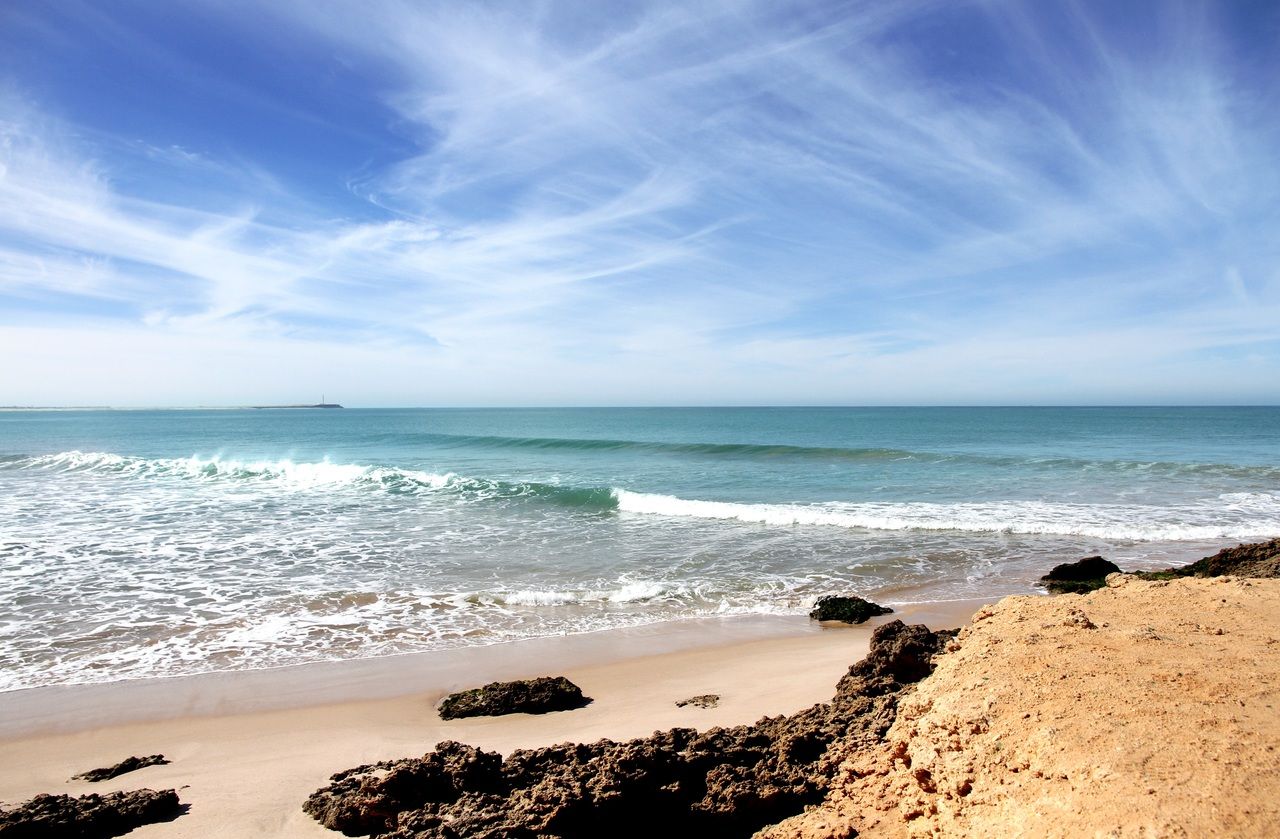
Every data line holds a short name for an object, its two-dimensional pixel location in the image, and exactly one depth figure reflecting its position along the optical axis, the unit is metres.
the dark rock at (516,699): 5.85
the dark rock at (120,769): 4.87
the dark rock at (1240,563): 7.94
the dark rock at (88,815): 3.73
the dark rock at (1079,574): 9.82
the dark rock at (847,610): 8.76
